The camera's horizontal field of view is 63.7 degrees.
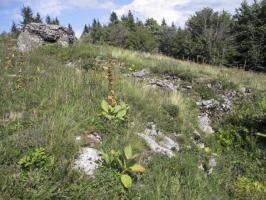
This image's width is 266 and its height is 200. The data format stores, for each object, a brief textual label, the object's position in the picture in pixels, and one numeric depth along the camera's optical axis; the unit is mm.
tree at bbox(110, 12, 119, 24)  64017
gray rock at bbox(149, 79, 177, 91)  6470
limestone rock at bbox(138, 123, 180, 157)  3892
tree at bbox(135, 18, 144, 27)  64512
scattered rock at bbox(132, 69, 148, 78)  7194
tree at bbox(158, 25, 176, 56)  43013
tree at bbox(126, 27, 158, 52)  46112
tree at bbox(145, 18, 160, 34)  65773
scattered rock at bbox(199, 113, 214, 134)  5291
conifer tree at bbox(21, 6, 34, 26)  46300
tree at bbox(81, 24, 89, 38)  76901
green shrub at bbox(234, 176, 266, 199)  3367
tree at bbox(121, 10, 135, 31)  58059
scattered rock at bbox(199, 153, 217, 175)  3923
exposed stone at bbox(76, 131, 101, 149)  3467
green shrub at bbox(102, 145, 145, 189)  3145
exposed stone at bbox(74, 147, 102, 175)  3098
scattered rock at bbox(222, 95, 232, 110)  6016
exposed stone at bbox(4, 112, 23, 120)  3643
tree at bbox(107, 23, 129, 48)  46510
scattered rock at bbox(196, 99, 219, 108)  5966
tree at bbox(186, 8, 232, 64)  25208
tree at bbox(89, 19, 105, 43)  52153
